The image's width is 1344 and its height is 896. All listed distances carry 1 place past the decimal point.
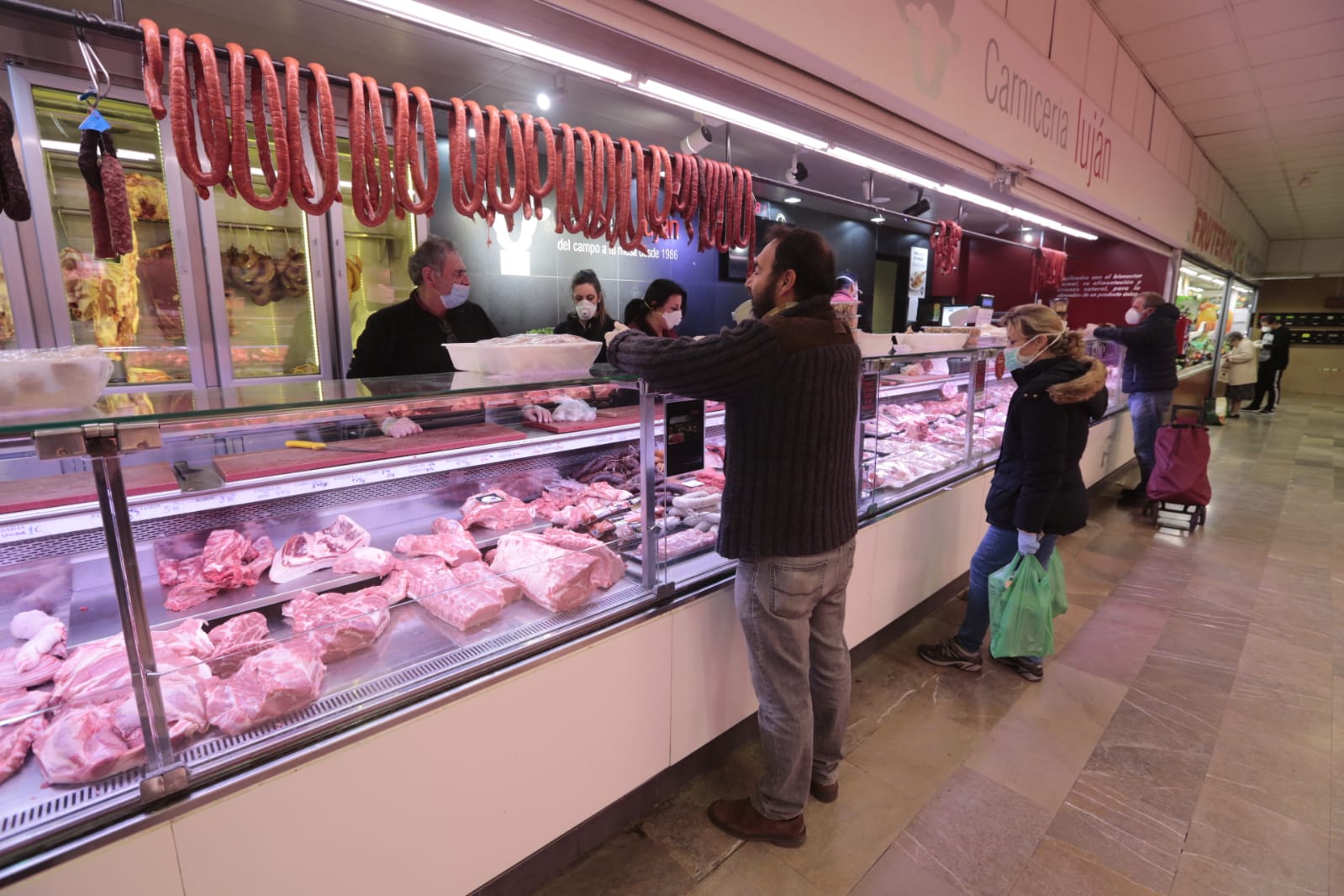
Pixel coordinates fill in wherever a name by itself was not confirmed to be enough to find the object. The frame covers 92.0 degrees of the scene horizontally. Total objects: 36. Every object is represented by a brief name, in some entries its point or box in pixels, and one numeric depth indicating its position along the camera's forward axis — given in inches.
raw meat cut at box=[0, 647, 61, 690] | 60.1
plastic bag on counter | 116.8
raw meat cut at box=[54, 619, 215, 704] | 58.3
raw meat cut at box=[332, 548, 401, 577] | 83.5
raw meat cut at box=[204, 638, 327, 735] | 60.2
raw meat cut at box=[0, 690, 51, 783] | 53.3
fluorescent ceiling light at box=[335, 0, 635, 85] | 86.8
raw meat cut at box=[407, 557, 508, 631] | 79.4
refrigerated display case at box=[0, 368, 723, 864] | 53.0
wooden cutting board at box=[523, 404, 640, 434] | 112.1
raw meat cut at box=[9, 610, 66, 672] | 62.4
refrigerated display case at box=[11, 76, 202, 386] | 155.9
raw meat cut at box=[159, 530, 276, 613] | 75.5
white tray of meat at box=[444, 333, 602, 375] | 79.3
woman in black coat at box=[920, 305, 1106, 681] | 125.8
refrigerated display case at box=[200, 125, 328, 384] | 187.0
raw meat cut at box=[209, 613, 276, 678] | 63.7
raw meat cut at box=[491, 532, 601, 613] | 84.9
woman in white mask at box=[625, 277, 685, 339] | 164.2
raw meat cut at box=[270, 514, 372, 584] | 82.0
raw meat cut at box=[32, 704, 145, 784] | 52.6
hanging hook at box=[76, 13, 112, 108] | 69.5
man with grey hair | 142.1
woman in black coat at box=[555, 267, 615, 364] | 184.9
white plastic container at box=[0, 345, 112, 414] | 49.4
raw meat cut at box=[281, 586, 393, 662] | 71.2
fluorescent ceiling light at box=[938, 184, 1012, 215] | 218.4
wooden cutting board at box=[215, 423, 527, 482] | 86.7
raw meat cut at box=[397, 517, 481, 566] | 90.5
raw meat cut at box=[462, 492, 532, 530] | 101.4
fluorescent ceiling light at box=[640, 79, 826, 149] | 117.6
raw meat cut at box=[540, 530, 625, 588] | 91.7
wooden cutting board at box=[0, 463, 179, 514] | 71.4
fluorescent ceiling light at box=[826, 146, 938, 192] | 161.5
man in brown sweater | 77.8
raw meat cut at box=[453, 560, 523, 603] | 84.4
